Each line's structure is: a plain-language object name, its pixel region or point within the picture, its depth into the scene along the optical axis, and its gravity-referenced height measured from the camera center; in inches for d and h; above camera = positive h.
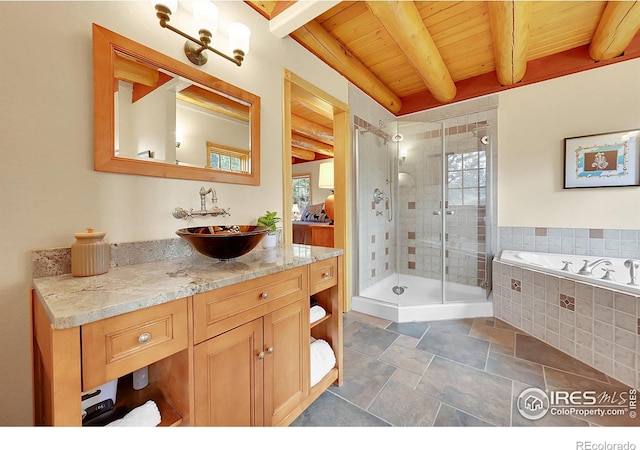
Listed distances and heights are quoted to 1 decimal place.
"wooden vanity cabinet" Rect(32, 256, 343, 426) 24.6 -17.2
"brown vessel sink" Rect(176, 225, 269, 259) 41.1 -3.4
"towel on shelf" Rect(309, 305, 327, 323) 55.3 -20.9
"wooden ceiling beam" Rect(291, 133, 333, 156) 177.5 +59.9
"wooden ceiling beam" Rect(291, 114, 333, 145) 144.6 +58.4
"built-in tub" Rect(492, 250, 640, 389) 60.3 -26.1
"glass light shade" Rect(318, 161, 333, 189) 130.8 +25.5
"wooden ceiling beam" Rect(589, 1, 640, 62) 67.7 +58.5
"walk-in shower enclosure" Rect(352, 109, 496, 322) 111.9 +8.9
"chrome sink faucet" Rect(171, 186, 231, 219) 52.4 +3.0
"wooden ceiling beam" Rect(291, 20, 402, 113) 79.0 +61.0
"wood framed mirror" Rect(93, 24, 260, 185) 42.4 +22.8
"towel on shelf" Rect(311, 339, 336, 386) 55.4 -32.3
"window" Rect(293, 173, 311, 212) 236.7 +32.3
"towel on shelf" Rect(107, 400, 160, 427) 31.9 -25.7
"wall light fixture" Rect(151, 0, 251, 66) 44.5 +39.5
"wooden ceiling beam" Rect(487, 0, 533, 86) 64.4 +56.5
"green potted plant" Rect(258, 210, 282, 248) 61.6 -0.5
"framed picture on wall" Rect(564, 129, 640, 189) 87.7 +22.7
